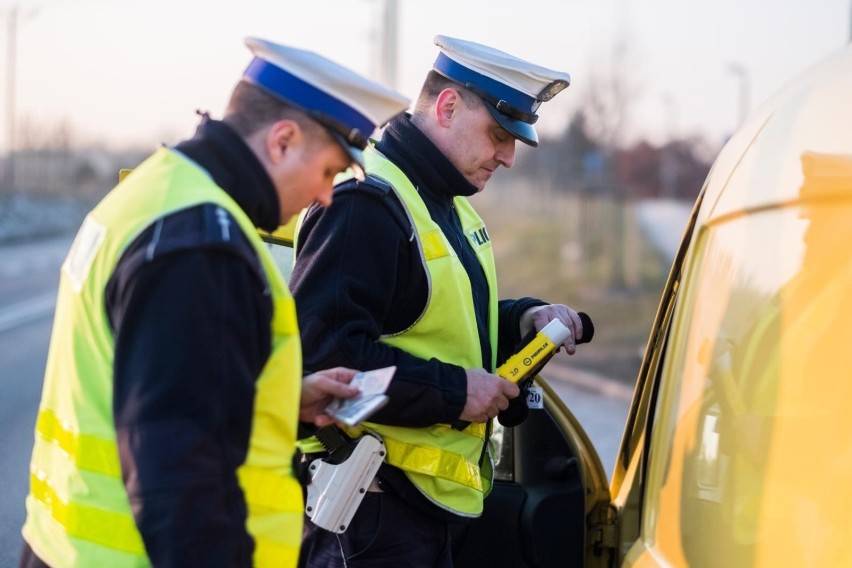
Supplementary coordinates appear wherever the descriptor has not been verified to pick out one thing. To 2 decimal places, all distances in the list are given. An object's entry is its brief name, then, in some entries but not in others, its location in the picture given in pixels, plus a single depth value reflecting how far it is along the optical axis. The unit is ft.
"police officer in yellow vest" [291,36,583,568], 17.59
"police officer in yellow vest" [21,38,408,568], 11.68
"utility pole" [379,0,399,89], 108.32
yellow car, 11.33
